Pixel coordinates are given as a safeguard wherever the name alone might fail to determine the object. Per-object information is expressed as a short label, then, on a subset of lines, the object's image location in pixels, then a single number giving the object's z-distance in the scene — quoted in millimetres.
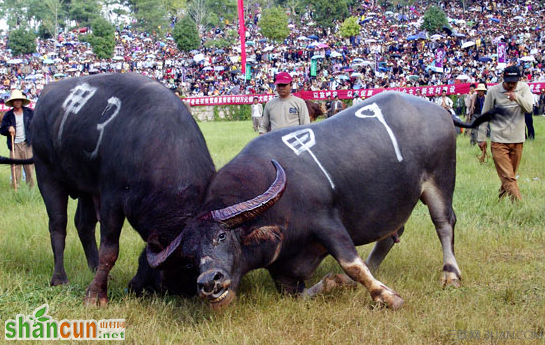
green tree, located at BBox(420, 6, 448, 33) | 43625
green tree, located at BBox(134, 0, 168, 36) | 63500
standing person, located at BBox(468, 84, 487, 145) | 13523
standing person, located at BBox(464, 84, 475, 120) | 14497
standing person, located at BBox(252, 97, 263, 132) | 21938
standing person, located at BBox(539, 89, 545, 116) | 24673
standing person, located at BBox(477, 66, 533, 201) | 7492
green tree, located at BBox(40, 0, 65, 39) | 61609
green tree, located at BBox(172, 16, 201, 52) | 50594
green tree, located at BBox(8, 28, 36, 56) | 52219
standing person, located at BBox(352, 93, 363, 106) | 25125
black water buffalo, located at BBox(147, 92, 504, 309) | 3775
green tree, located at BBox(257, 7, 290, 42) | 51094
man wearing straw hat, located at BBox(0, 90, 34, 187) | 9445
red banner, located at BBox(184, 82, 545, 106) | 24530
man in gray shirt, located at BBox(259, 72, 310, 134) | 7918
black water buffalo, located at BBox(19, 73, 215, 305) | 4129
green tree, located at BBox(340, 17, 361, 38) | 47812
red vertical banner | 29797
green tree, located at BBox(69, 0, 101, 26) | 67375
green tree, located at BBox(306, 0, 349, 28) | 52594
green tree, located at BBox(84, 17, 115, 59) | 49250
